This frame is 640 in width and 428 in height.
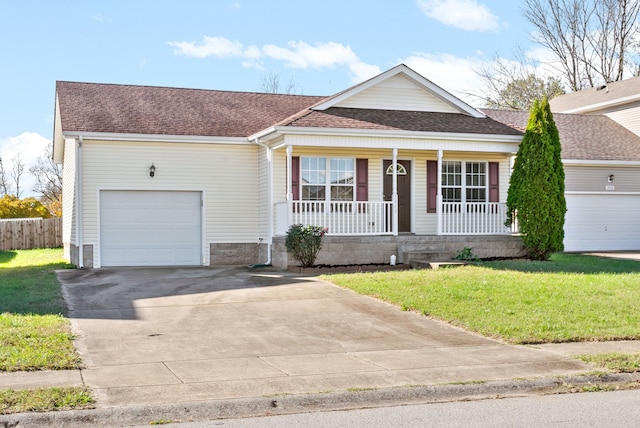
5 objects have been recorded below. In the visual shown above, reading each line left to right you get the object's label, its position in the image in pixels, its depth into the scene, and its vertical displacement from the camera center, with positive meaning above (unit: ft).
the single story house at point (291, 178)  68.54 +4.75
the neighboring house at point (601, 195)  90.33 +3.79
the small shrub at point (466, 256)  66.44 -2.26
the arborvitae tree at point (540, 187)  68.85 +3.61
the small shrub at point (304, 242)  64.54 -0.98
